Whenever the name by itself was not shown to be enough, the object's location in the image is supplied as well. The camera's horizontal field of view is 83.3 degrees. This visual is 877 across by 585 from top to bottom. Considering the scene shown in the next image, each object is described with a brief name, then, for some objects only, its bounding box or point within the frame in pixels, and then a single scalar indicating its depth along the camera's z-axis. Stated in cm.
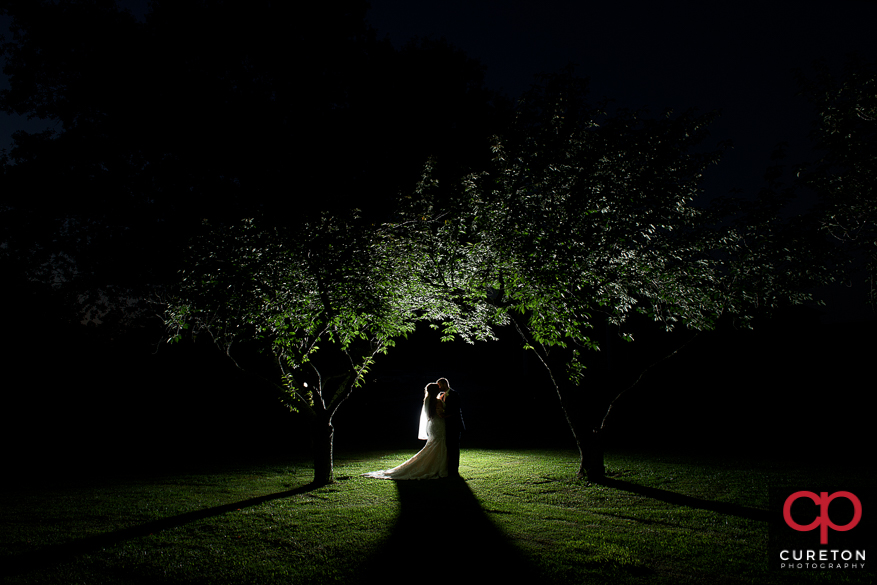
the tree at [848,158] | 800
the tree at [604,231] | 880
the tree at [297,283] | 888
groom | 1125
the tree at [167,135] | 1521
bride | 1120
